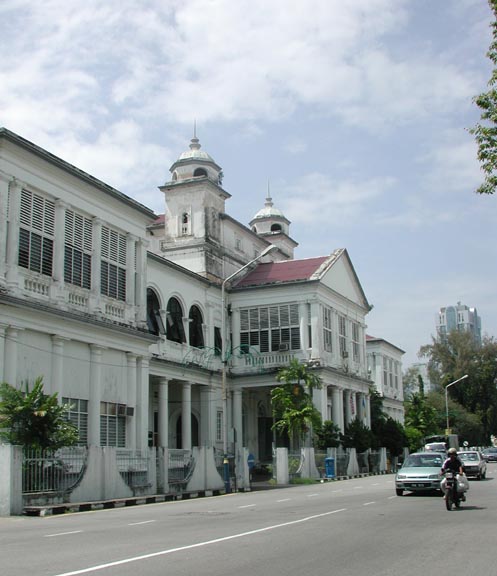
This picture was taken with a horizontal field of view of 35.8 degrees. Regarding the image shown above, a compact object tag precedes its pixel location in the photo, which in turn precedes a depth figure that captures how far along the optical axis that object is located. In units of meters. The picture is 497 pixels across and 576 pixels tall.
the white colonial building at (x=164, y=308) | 25.39
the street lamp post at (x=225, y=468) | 29.76
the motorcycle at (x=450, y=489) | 17.30
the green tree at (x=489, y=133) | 16.45
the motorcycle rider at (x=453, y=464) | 17.14
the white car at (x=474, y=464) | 33.72
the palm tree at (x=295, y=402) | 40.66
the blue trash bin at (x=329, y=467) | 40.19
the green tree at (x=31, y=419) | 21.48
